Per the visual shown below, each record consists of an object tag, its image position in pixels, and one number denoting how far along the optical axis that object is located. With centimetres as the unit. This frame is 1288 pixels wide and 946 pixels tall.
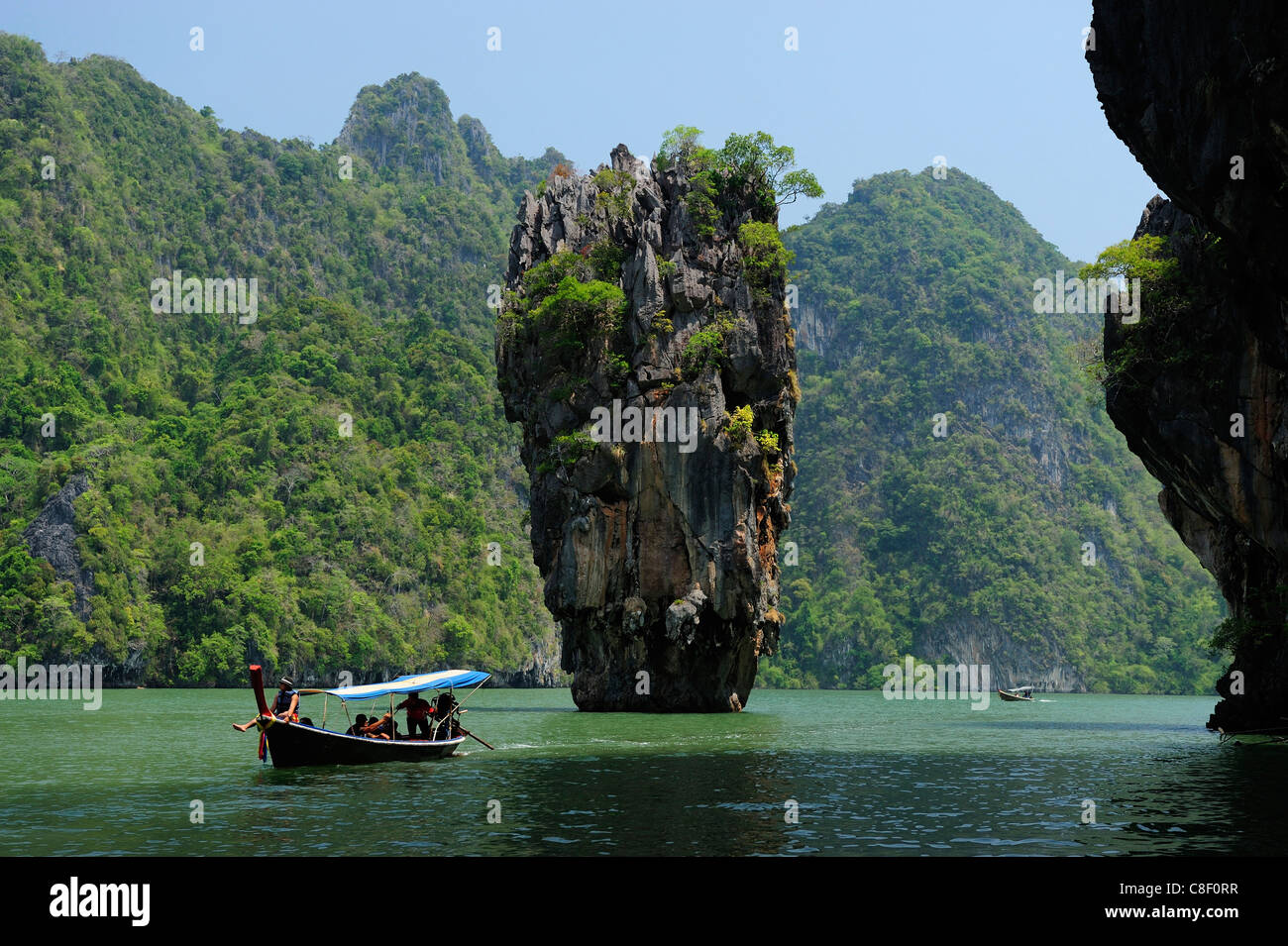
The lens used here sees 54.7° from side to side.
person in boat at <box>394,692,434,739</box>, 2720
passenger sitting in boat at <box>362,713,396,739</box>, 2636
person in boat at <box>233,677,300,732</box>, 2408
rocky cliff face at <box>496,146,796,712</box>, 4481
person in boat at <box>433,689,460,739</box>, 2738
